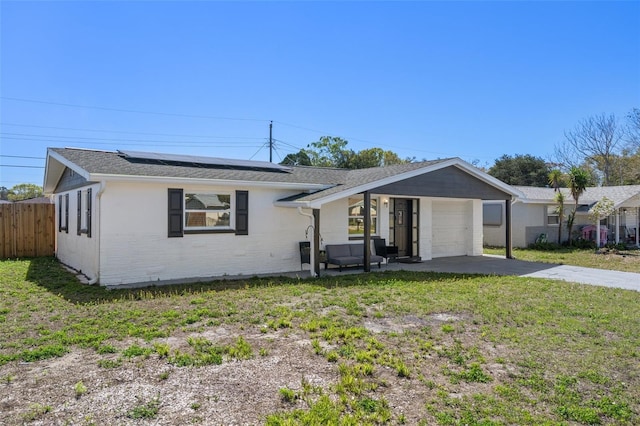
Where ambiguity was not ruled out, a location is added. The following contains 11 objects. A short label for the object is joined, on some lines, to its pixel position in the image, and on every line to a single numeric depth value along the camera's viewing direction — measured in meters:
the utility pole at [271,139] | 37.84
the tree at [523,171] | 39.72
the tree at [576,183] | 19.50
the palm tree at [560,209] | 19.98
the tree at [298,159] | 40.59
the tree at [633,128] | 31.00
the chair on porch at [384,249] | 12.75
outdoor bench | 11.41
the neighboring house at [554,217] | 20.22
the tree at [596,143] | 35.06
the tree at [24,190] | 50.35
